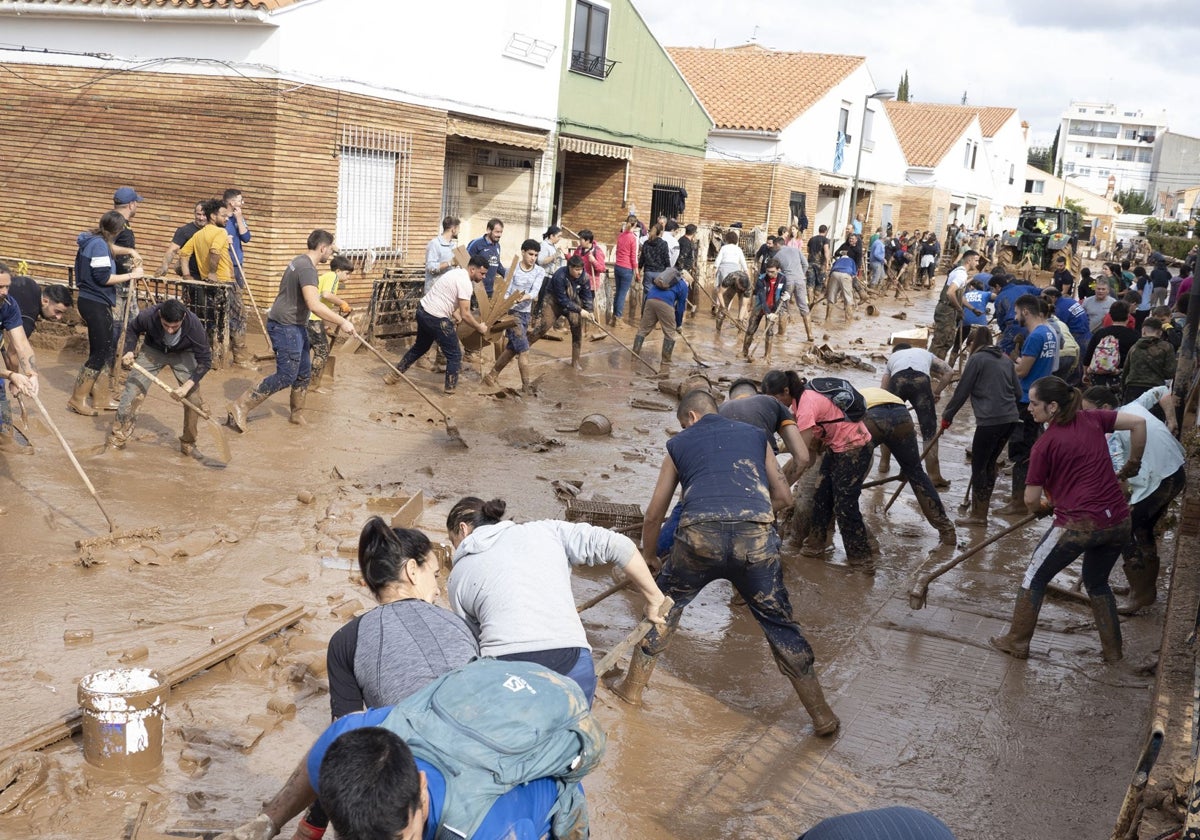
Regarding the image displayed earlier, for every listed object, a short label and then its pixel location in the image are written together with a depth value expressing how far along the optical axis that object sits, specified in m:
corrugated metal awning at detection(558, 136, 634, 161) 18.73
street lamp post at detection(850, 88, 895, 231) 28.92
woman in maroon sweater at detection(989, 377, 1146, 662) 6.22
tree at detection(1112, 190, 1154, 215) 83.81
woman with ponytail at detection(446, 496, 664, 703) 3.55
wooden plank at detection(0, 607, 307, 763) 4.32
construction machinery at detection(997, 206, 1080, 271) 31.31
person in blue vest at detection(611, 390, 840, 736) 5.09
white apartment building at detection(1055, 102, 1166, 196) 104.44
